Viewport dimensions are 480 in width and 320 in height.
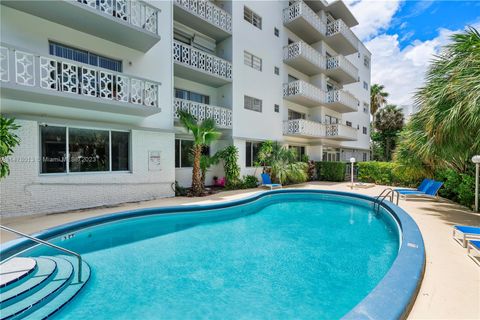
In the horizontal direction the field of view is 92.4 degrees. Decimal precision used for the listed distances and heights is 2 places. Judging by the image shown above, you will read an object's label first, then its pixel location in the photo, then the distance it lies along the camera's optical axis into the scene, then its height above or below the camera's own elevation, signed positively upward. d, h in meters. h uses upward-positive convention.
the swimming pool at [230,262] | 3.88 -2.46
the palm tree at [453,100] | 5.84 +1.66
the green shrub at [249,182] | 14.95 -1.54
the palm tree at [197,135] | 11.52 +1.19
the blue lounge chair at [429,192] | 10.16 -1.59
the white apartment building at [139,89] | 7.77 +3.27
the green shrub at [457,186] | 8.95 -1.19
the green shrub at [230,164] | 14.05 -0.33
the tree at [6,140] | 6.61 +0.58
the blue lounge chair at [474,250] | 4.42 -1.97
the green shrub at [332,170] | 19.12 -1.01
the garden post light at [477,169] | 7.46 -0.38
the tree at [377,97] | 33.45 +8.87
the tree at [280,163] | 15.68 -0.31
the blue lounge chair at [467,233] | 5.02 -1.65
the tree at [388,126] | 30.77 +4.42
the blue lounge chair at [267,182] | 14.73 -1.55
